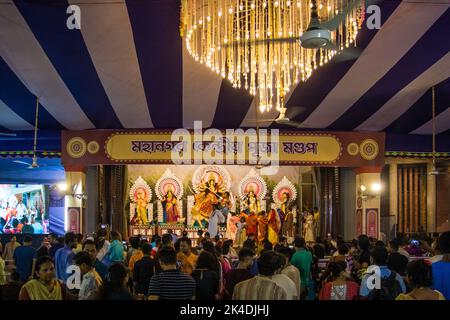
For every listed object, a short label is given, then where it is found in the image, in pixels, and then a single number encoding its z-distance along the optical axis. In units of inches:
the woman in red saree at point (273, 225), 565.0
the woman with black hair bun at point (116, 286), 145.7
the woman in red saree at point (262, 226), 558.1
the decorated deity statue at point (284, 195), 626.8
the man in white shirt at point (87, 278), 162.0
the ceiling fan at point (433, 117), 400.5
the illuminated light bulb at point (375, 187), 497.2
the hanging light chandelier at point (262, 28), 240.7
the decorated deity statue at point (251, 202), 625.6
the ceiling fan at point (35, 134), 411.3
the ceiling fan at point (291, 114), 433.4
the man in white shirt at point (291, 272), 218.8
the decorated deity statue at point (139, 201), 616.6
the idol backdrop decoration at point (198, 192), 621.0
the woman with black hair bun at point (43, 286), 162.2
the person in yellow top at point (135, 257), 264.7
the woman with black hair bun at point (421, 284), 138.1
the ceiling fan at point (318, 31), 186.1
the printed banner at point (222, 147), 484.4
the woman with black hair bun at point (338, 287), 175.9
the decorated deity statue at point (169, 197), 624.7
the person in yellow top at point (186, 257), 255.8
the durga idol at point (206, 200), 618.8
